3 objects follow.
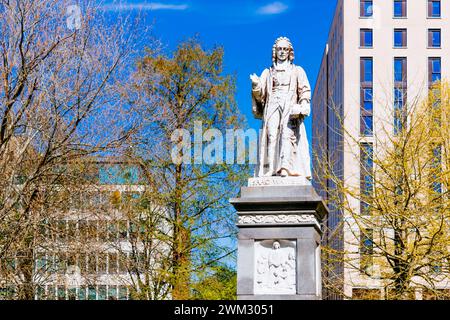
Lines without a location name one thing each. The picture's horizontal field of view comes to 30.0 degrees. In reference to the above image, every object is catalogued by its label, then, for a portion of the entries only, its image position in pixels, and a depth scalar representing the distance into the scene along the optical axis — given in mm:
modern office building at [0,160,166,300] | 21344
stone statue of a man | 13773
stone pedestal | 12875
